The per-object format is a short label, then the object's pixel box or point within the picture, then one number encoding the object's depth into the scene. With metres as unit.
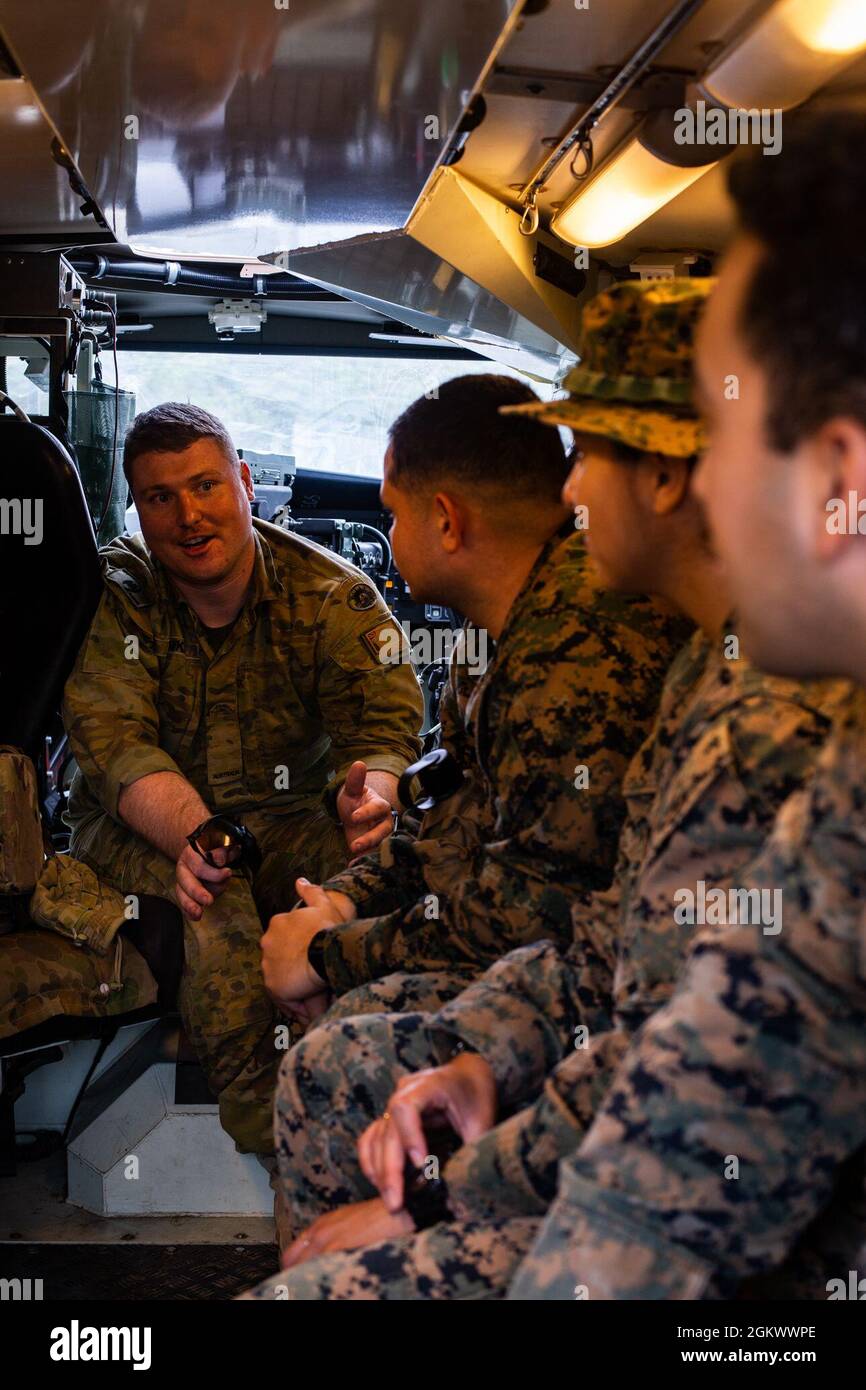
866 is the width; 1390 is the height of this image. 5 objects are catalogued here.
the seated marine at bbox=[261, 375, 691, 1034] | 1.71
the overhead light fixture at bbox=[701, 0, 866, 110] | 2.18
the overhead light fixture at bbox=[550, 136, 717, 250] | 2.97
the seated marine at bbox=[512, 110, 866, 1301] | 0.84
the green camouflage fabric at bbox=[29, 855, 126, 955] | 2.61
